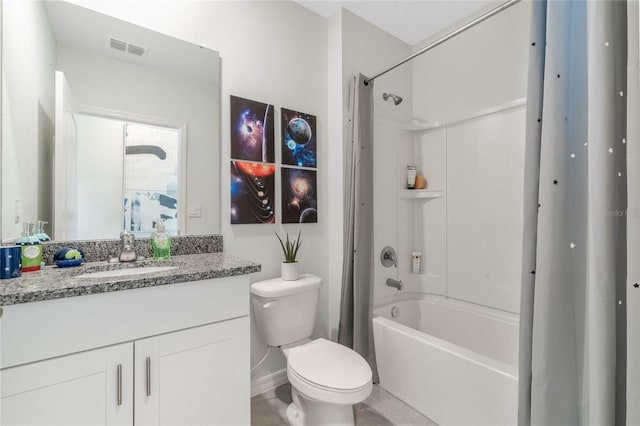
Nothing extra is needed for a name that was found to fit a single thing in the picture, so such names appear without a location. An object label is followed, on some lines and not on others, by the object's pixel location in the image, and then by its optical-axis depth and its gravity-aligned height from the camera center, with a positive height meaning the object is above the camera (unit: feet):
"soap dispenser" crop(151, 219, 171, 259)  4.73 -0.59
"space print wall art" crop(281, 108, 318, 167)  6.41 +1.61
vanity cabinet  2.71 -1.60
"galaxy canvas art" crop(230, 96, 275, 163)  5.73 +1.60
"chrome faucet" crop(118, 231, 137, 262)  4.43 -0.59
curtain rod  4.50 +3.18
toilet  4.22 -2.50
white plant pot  5.70 -1.20
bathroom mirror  3.85 +1.28
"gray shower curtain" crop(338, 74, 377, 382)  6.26 -0.55
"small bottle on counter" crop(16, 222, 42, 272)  3.53 -0.53
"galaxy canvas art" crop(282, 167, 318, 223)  6.40 +0.31
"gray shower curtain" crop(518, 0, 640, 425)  2.79 -0.08
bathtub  4.42 -2.80
